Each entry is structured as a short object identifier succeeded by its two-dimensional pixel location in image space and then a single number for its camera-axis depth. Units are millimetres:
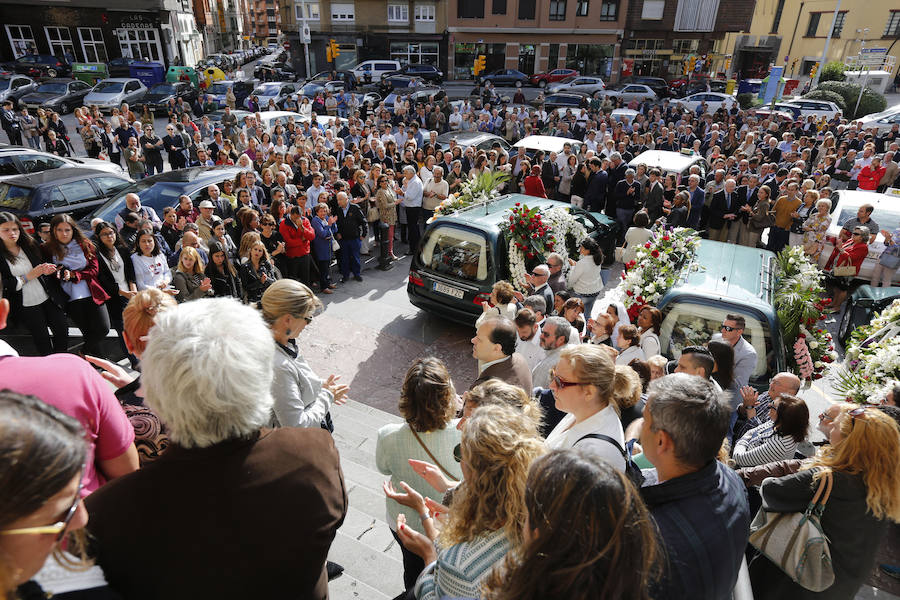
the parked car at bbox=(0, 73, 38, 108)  21859
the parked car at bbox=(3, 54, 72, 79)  28484
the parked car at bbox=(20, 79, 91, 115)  22197
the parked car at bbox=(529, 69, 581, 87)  35531
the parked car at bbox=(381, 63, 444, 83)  35156
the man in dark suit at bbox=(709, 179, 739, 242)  10641
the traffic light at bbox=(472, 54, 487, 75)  25797
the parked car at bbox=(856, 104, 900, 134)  19844
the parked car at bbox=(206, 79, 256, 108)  25662
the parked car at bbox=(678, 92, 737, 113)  26588
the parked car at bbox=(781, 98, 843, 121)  22328
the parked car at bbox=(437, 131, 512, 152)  15492
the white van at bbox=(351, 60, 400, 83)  34062
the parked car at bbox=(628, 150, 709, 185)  12336
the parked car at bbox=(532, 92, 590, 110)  25016
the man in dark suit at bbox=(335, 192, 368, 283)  8977
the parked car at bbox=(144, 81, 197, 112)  23223
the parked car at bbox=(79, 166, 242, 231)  8648
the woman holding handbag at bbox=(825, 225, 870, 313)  8375
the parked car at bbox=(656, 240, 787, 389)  5199
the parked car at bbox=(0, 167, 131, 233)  8727
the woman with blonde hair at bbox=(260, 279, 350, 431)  3143
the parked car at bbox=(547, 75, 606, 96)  31219
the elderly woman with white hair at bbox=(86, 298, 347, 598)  1503
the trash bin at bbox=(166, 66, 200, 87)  29484
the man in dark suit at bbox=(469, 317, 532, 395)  3840
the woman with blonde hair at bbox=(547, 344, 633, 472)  2814
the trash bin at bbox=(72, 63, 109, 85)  27948
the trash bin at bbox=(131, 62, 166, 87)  28516
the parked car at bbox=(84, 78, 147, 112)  22534
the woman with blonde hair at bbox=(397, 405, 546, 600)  1818
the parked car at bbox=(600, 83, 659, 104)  30109
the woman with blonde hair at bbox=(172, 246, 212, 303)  6203
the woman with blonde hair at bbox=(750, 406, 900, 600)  2510
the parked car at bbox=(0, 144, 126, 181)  11070
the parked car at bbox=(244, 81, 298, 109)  25091
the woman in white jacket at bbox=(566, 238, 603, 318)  6766
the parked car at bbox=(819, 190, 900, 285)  8719
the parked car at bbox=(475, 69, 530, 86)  35188
